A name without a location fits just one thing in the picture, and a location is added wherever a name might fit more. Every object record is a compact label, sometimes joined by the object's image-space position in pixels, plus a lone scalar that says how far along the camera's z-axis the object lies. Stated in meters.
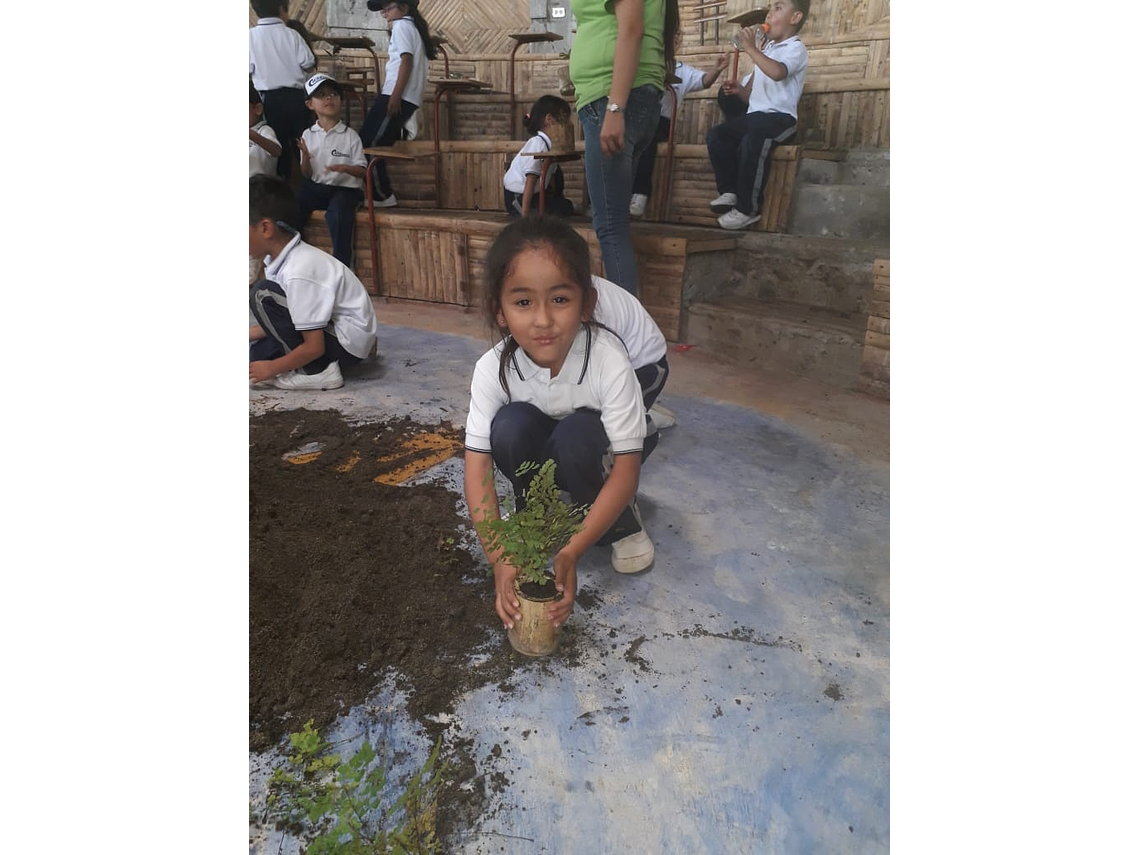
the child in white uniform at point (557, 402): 0.76
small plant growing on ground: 0.57
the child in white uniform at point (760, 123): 1.15
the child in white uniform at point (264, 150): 2.04
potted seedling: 0.78
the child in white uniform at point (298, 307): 1.64
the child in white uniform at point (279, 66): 2.35
